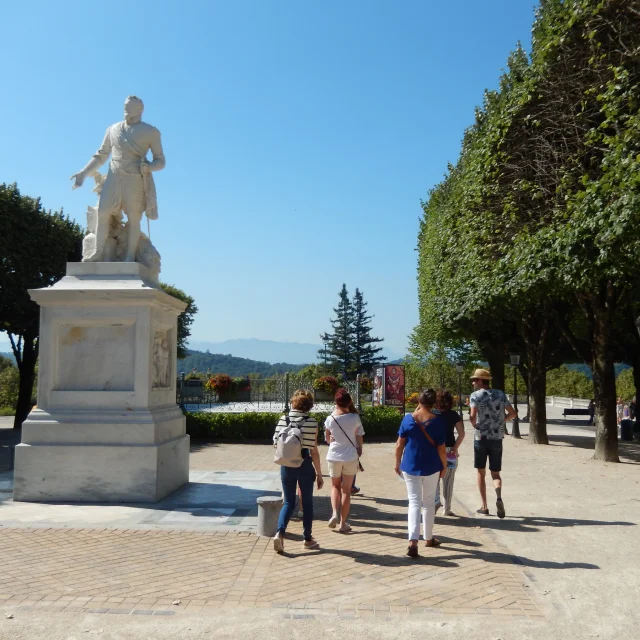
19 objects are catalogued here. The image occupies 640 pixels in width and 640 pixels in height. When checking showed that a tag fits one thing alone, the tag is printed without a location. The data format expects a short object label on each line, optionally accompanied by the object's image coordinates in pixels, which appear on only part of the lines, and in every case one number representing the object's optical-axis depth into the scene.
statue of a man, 9.98
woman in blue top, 6.88
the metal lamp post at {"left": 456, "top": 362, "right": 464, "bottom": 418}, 31.47
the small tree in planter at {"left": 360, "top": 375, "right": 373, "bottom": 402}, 53.84
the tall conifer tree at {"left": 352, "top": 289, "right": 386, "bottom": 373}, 89.12
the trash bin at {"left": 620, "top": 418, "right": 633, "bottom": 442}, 23.92
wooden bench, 35.51
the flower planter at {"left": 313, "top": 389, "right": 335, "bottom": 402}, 38.31
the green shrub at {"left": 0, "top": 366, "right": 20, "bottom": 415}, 42.56
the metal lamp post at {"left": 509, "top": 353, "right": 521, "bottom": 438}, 23.48
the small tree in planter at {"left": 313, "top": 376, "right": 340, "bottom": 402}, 38.53
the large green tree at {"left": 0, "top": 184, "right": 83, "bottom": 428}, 23.19
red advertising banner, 27.83
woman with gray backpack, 6.82
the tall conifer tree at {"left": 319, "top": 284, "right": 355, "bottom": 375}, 89.12
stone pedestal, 8.93
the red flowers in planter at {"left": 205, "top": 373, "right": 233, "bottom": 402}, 40.25
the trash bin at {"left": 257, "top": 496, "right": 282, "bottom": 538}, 7.35
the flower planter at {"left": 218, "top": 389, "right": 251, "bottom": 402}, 38.50
